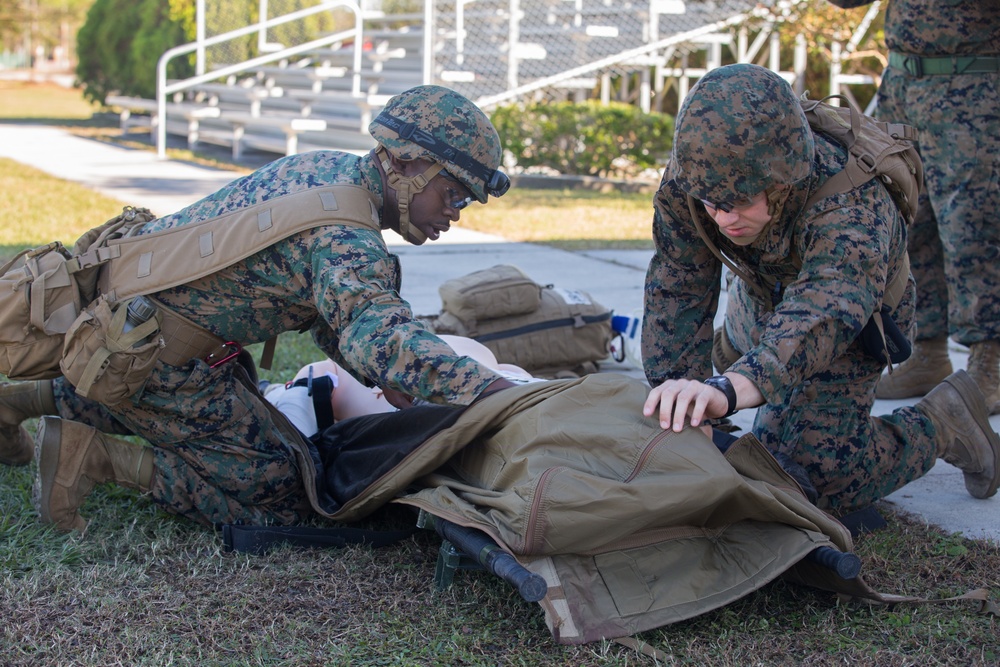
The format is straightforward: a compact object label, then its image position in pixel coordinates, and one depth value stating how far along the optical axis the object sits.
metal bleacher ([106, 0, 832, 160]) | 13.71
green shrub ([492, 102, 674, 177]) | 13.22
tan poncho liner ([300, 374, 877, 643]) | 2.54
